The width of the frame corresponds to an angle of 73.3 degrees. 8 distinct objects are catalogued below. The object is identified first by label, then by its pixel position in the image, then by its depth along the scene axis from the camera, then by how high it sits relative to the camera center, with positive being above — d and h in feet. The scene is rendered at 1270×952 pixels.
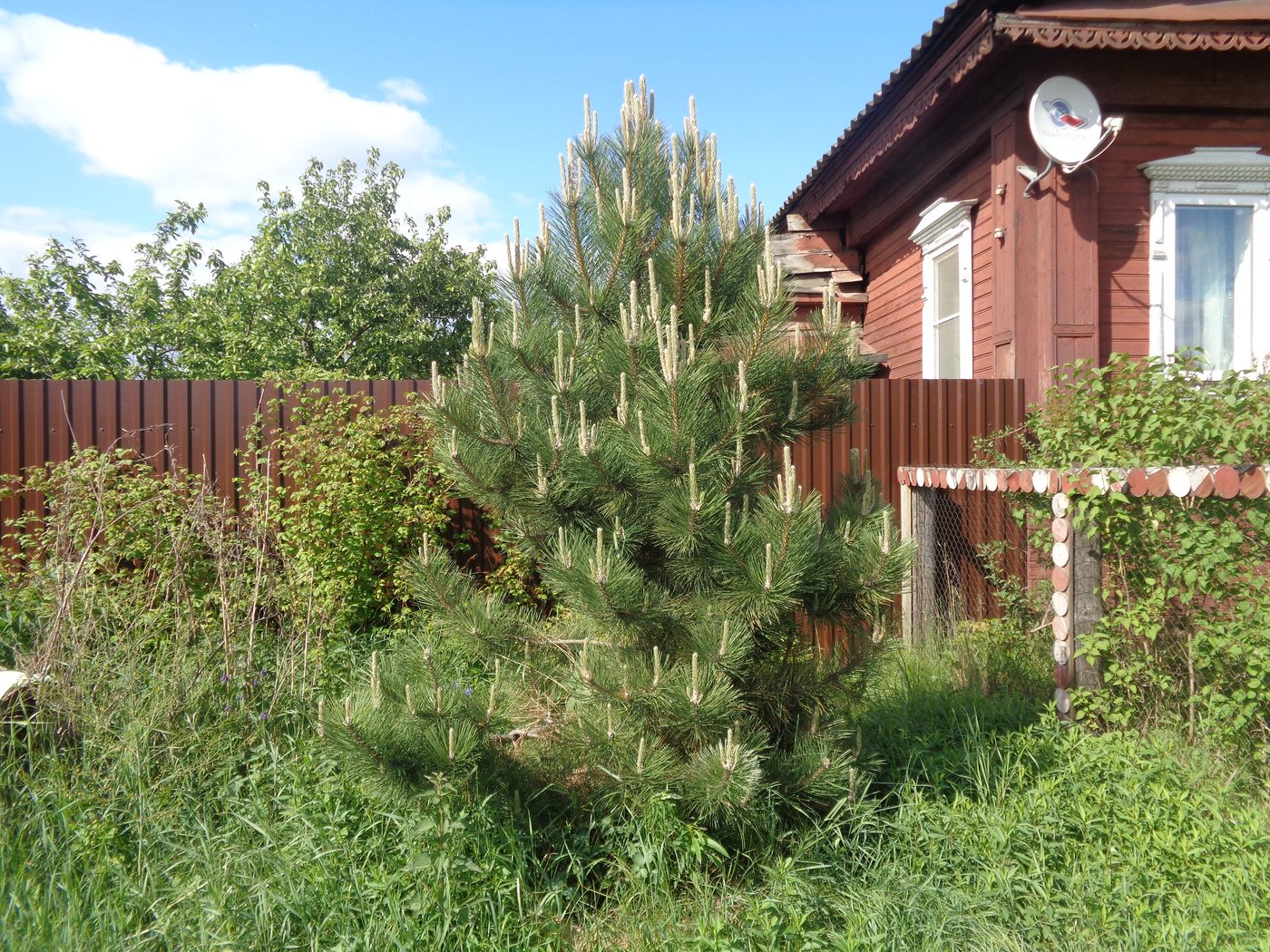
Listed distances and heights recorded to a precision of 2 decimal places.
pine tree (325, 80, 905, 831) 8.71 -0.55
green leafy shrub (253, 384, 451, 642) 16.48 -0.62
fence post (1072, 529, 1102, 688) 12.30 -1.69
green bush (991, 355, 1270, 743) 10.57 -1.21
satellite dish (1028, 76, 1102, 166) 19.92 +8.34
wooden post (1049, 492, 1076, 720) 12.20 -1.89
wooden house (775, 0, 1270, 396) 19.90 +7.40
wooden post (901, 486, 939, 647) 17.75 -2.07
